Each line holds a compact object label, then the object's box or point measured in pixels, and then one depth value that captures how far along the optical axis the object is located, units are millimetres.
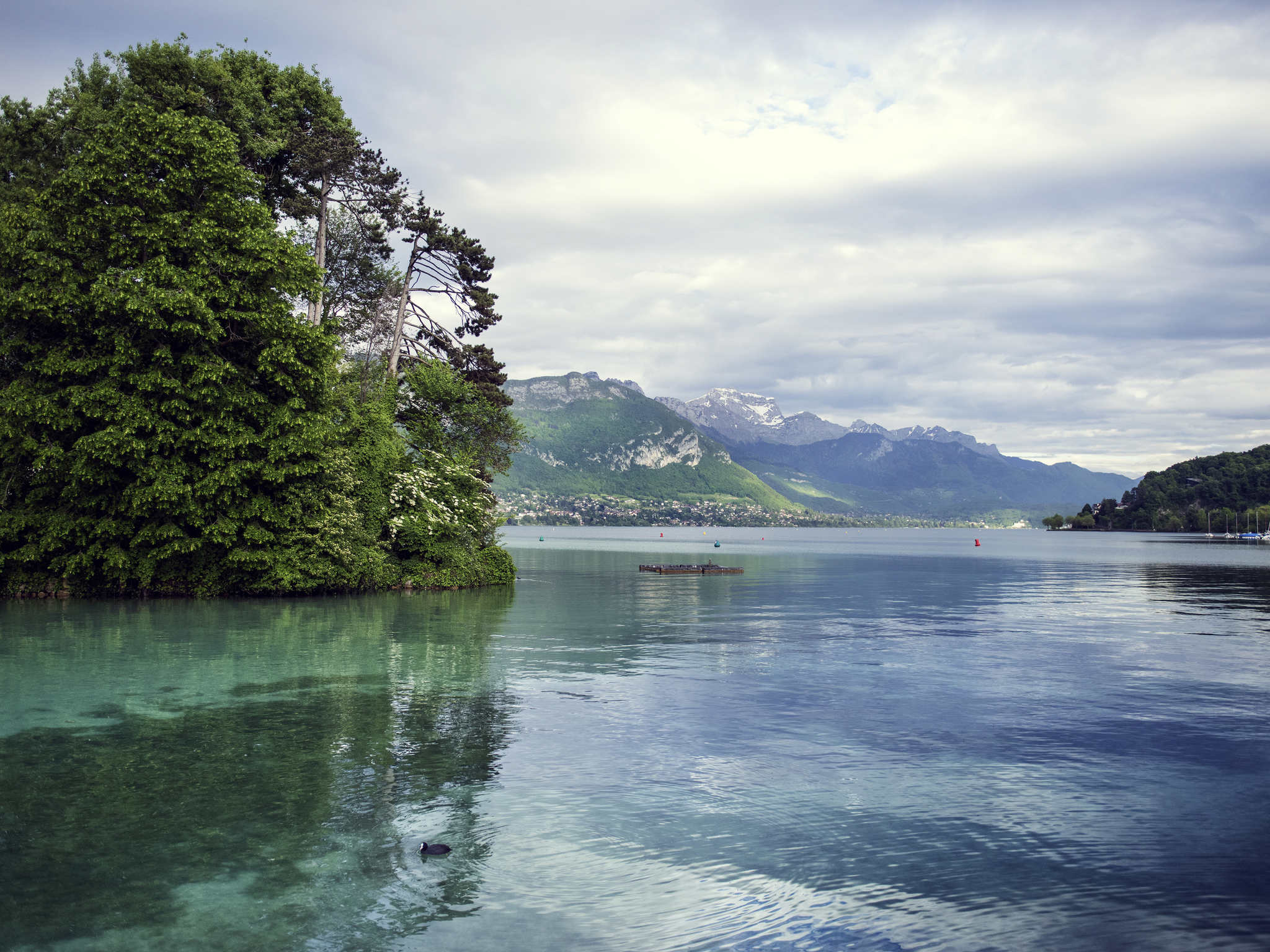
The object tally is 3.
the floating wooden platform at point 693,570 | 74438
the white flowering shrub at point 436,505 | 49406
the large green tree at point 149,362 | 37062
